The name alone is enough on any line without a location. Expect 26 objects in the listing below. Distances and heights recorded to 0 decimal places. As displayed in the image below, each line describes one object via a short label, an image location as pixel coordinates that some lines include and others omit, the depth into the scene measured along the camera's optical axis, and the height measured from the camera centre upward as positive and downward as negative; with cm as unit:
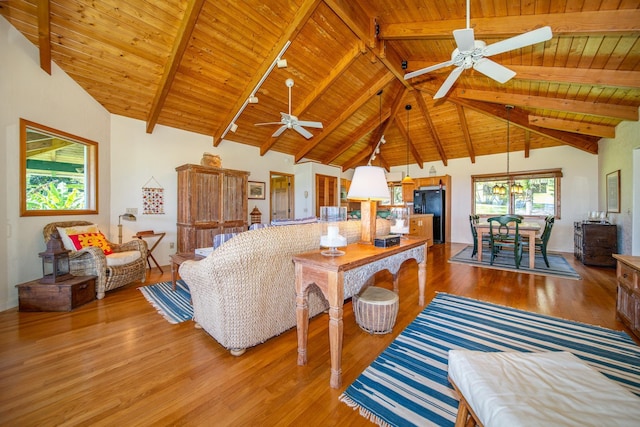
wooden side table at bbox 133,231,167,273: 426 -43
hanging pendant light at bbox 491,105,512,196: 582 +55
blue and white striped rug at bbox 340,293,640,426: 141 -113
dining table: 442 -41
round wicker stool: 214 -90
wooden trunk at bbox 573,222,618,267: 448 -61
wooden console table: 153 -45
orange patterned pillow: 316 -38
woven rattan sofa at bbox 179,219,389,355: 179 -58
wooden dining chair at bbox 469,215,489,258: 516 -49
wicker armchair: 305 -71
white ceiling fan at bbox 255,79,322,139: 412 +157
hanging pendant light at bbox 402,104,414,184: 622 +218
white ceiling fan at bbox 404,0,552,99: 214 +162
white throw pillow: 312 -29
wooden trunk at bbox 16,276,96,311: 265 -92
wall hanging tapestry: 457 +26
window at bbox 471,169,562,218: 645 +47
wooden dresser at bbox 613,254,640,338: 207 -75
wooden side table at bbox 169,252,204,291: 303 -59
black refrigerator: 781 +16
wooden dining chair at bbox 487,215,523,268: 442 -44
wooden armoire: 456 +17
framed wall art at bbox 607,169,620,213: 445 +39
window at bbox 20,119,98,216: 299 +58
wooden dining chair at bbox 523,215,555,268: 450 -51
